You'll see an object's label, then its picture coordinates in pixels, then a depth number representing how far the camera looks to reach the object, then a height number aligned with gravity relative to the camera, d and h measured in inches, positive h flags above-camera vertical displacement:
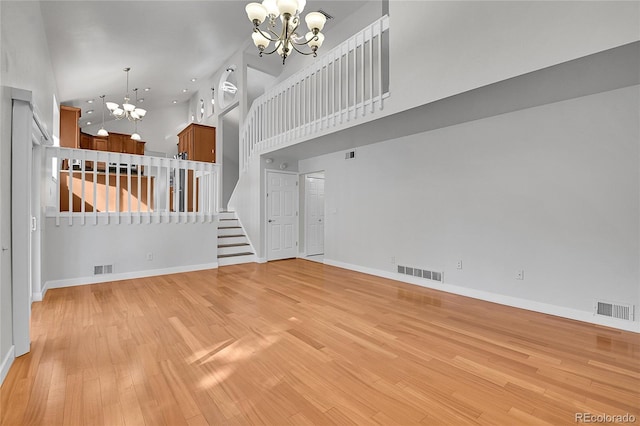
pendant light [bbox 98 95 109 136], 345.4 +93.1
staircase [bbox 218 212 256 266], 254.1 -30.4
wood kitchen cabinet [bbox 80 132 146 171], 359.9 +87.5
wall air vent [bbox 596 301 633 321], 115.3 -40.6
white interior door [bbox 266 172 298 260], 269.3 -4.3
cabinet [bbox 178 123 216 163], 343.6 +82.4
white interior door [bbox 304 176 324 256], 295.3 -4.7
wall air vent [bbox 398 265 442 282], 176.4 -39.6
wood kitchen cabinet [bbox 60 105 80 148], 284.2 +82.9
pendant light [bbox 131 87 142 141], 344.3 +112.9
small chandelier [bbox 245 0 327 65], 119.4 +84.9
